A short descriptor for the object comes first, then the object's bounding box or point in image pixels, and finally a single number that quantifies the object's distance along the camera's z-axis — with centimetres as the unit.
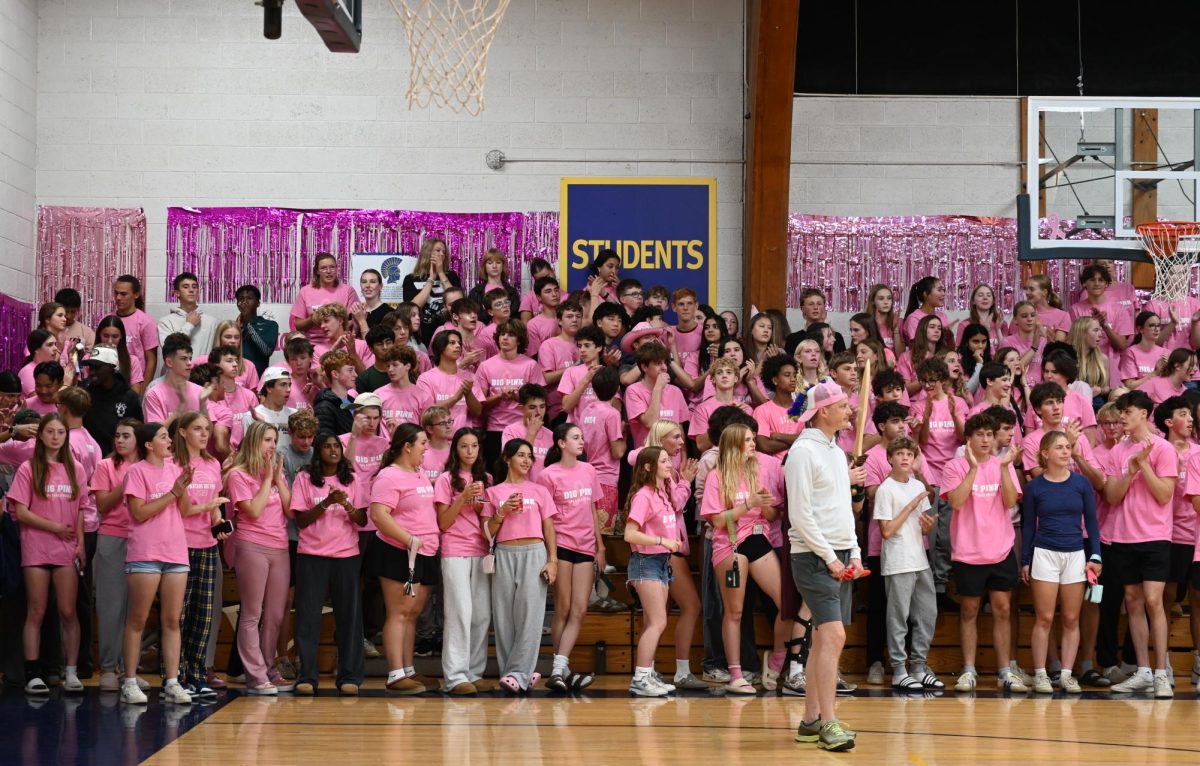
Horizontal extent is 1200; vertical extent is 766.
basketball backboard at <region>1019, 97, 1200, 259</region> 1292
